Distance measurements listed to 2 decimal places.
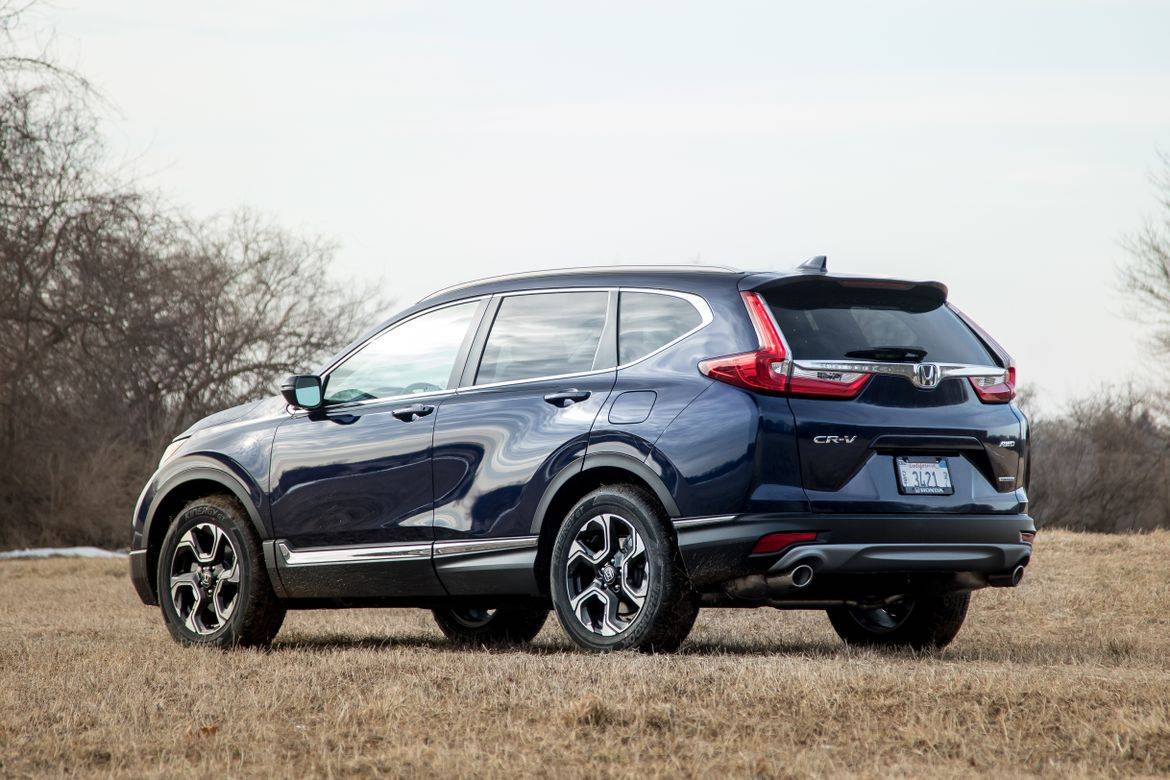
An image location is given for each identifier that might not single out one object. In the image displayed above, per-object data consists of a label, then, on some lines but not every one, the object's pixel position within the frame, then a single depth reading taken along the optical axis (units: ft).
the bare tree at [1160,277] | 231.09
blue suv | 44.65
